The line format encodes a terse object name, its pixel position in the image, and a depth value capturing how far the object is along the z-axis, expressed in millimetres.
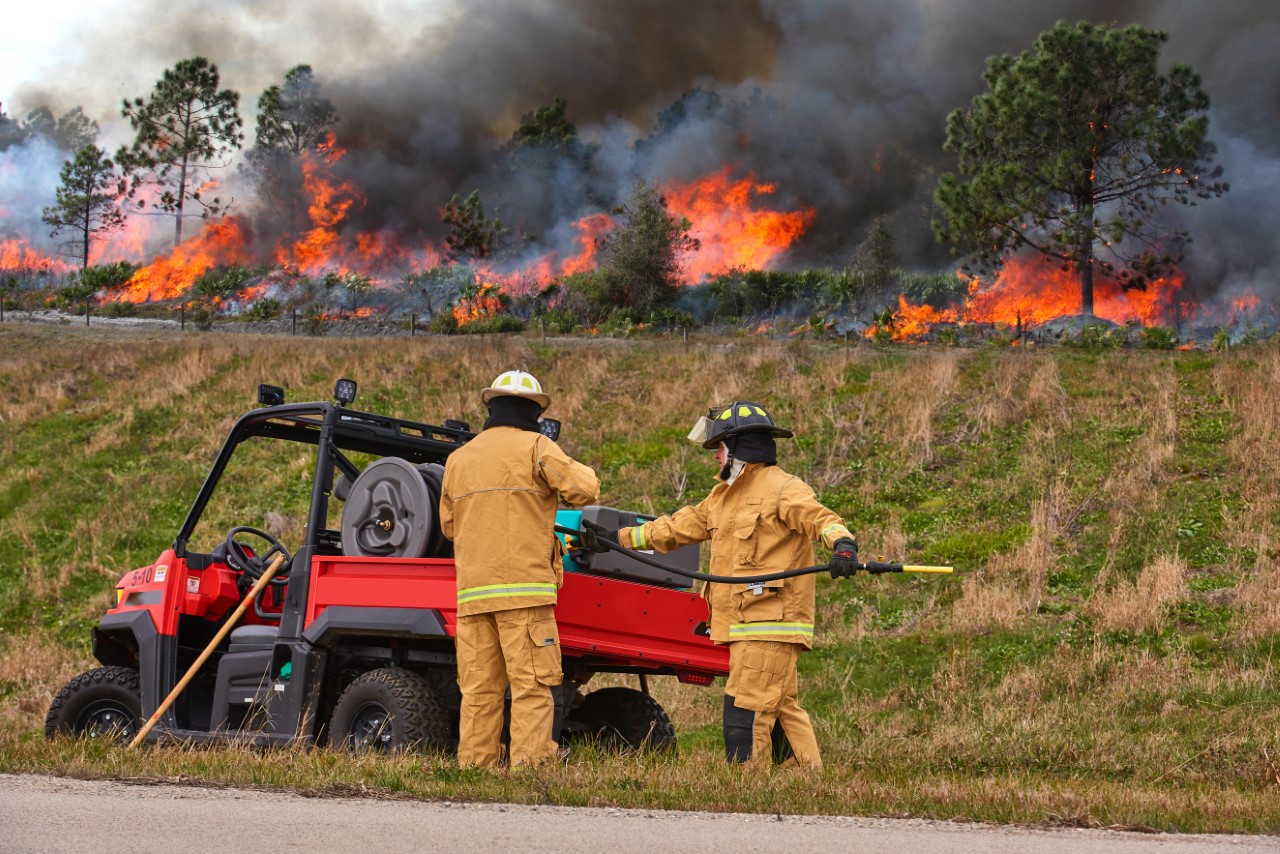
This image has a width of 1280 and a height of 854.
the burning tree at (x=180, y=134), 60656
